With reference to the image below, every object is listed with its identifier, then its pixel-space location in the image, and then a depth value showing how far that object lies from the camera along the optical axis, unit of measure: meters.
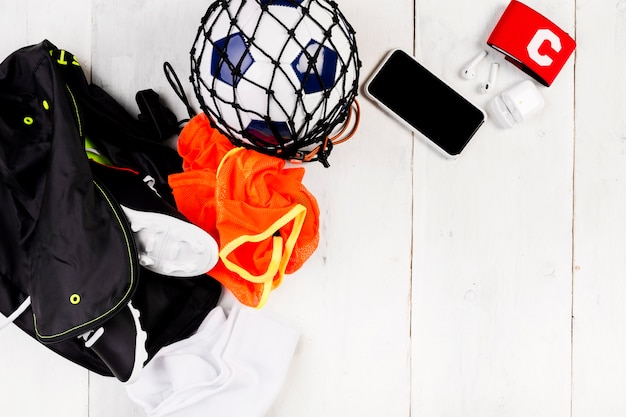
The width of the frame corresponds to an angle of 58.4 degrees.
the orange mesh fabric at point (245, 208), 0.69
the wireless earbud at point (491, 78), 0.77
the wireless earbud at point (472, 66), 0.77
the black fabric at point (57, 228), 0.65
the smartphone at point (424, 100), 0.77
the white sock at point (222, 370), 0.79
